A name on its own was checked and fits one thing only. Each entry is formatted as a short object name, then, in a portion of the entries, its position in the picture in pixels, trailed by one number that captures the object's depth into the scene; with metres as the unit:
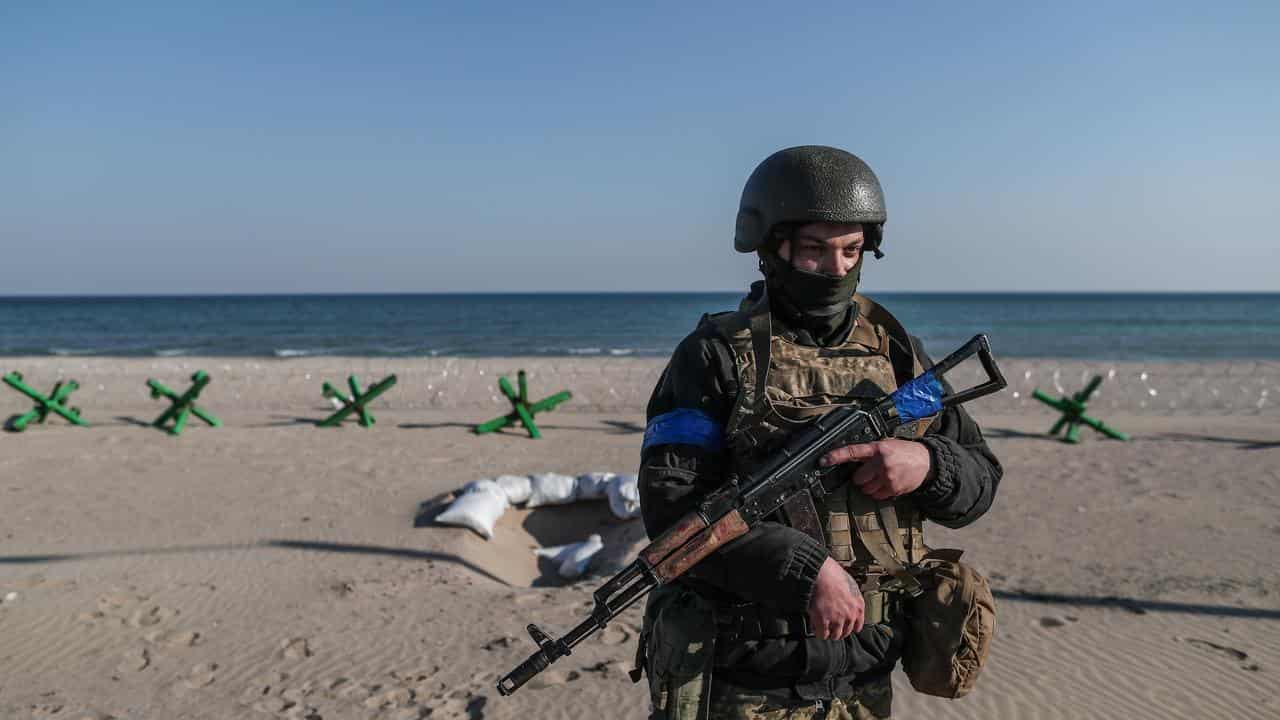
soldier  2.04
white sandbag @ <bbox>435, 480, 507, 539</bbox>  7.71
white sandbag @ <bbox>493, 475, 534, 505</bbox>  8.41
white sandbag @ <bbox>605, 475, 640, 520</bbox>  8.01
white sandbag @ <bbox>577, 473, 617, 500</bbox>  8.44
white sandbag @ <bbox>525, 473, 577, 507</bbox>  8.46
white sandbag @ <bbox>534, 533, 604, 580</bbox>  7.29
